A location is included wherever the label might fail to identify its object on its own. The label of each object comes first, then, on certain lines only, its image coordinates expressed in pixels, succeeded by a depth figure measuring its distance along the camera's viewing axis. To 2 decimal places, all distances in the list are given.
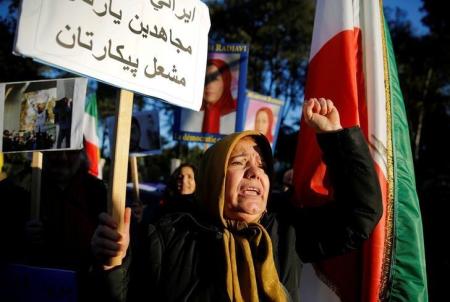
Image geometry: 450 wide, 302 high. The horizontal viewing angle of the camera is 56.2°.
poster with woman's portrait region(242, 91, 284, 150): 6.13
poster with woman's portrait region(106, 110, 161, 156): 4.92
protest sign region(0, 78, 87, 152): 2.95
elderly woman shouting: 1.53
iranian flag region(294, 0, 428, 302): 2.07
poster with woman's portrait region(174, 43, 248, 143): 4.91
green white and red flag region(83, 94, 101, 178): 5.90
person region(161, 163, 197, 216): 4.04
